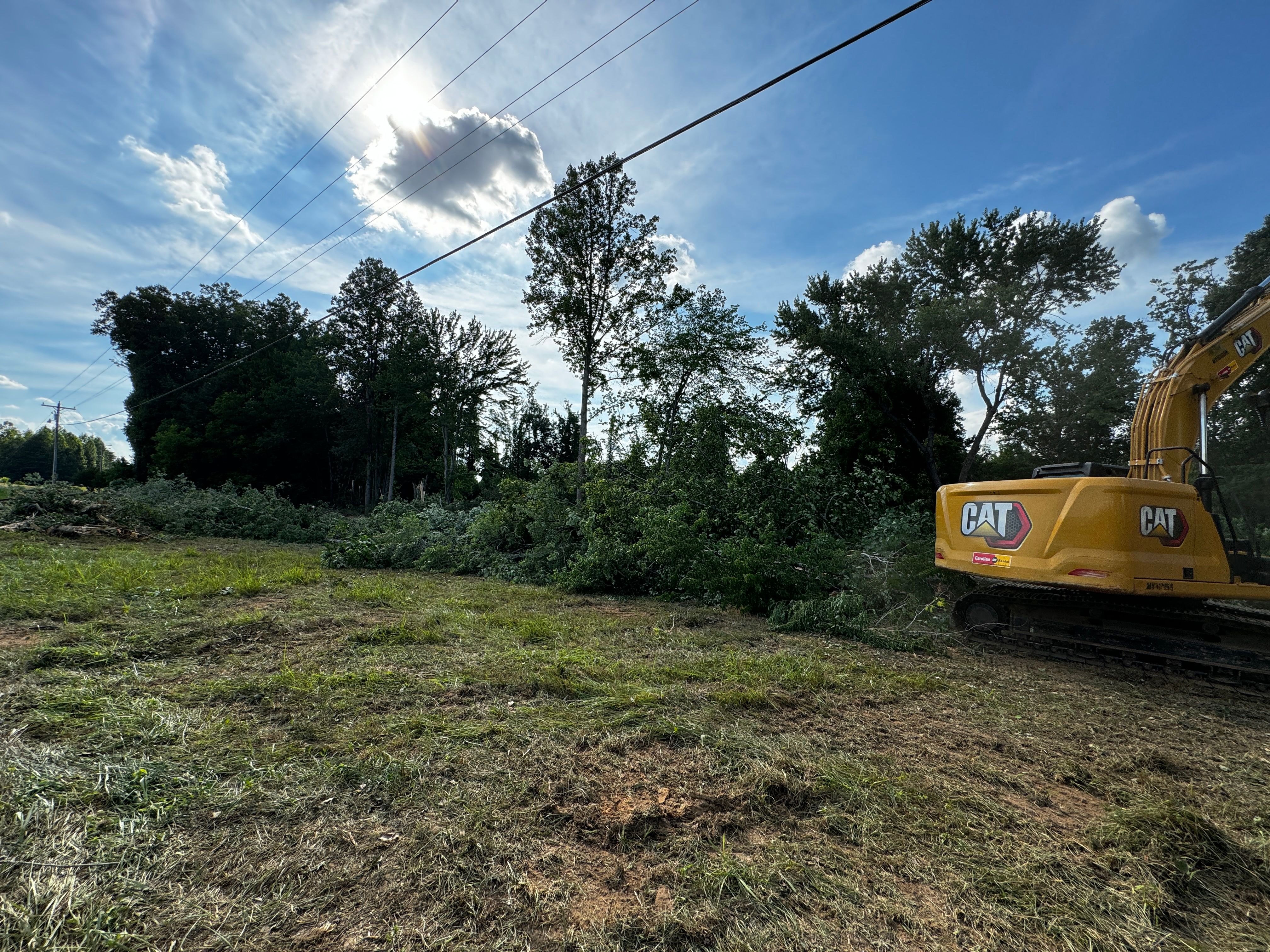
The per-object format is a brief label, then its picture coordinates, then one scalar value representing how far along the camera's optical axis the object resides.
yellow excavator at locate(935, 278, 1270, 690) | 4.68
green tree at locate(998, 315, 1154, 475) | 17.80
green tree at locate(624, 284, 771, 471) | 16.06
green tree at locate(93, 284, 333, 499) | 32.75
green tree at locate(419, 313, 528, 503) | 30.02
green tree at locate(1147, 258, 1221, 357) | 18.97
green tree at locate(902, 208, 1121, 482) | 20.06
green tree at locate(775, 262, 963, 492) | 21.09
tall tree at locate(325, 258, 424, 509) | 30.39
